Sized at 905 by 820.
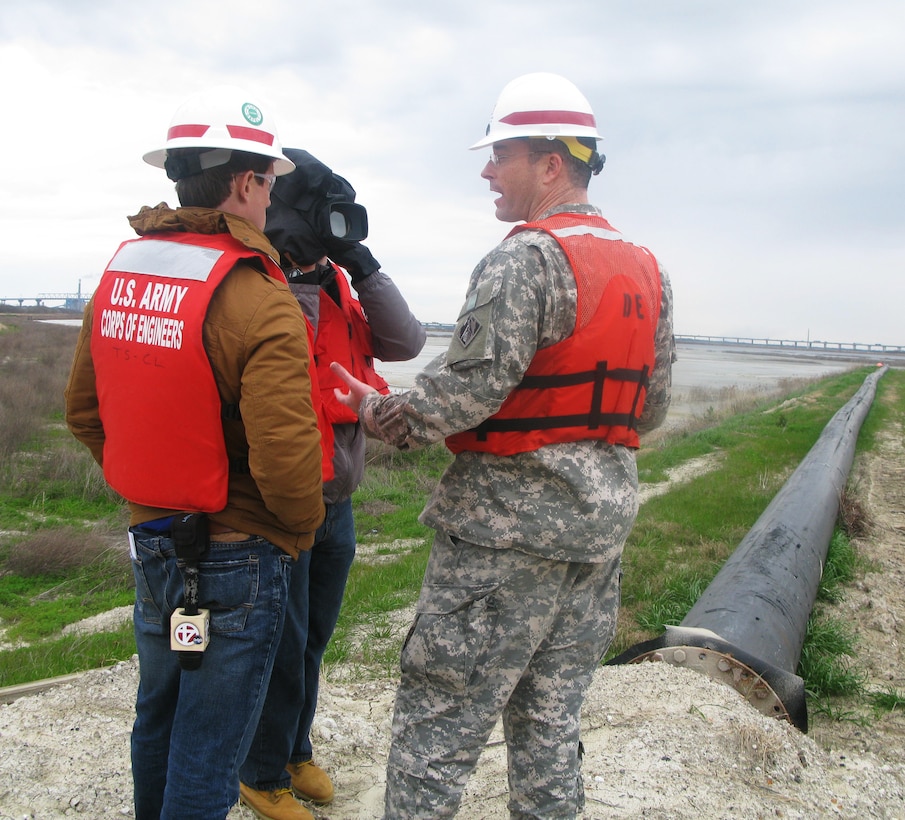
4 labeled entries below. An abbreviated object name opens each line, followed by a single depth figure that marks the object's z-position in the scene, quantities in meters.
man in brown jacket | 2.08
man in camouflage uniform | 2.34
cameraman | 2.74
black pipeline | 4.08
